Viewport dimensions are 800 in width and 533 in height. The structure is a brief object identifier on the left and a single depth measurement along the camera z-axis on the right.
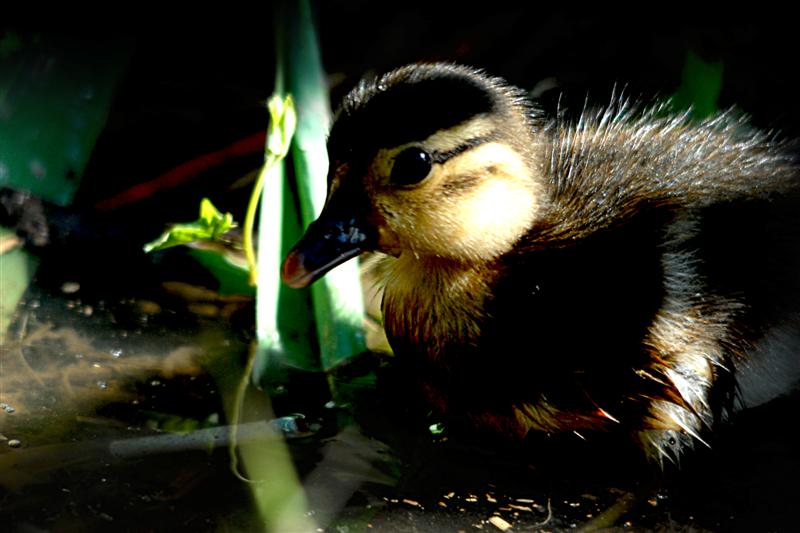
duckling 2.70
